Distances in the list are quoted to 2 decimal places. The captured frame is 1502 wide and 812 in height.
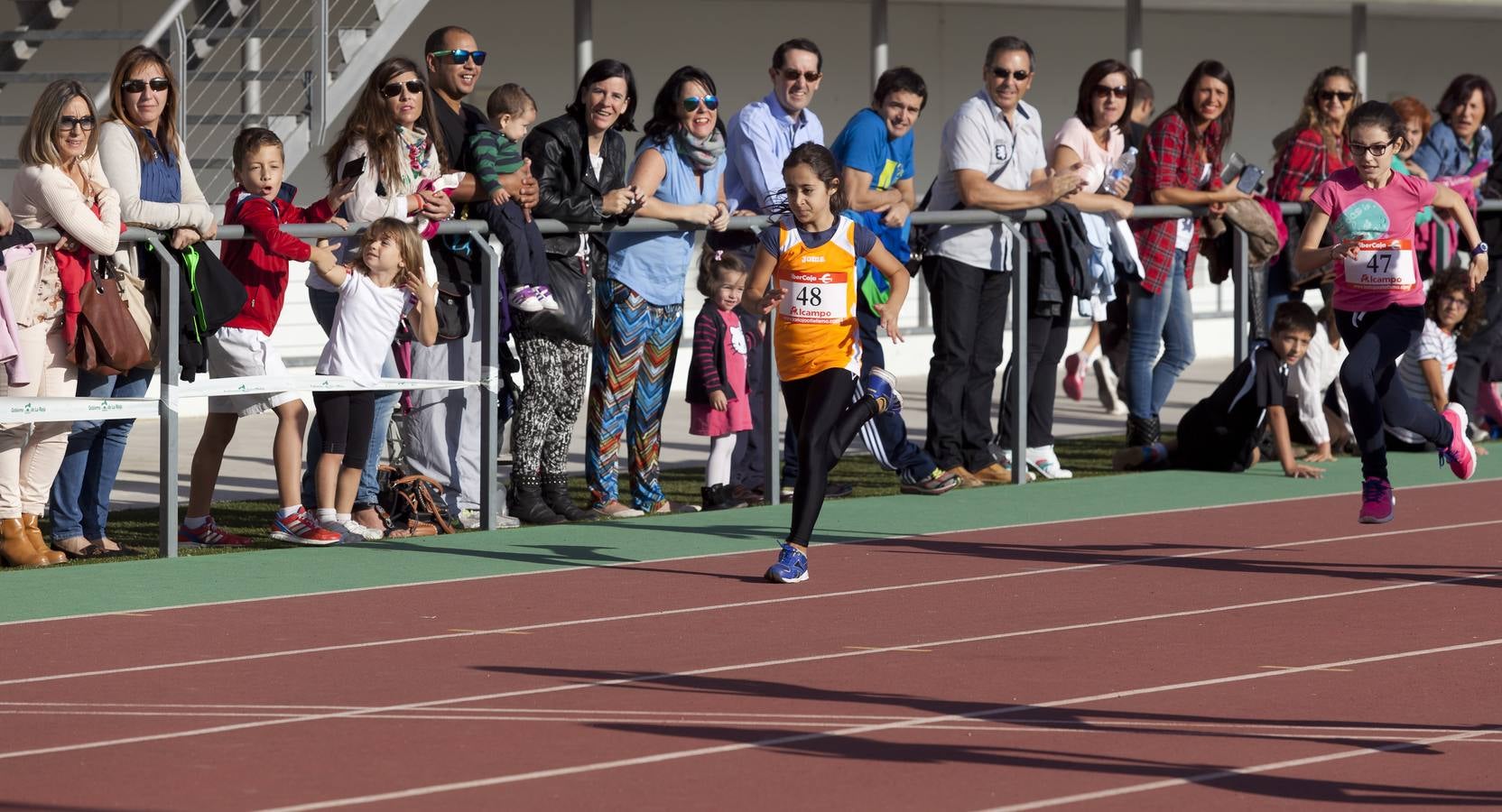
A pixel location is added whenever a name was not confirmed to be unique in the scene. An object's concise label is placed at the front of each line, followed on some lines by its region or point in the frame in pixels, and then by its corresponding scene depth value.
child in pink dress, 21.44
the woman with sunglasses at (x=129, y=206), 17.80
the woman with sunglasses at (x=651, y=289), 20.73
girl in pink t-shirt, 19.09
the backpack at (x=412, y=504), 20.00
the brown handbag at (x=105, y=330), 17.47
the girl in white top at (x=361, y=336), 18.91
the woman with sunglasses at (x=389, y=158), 19.03
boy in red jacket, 18.69
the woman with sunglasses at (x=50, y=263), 17.17
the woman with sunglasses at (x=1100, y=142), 23.41
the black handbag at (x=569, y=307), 20.11
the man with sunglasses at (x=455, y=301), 19.73
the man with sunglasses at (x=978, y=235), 22.53
